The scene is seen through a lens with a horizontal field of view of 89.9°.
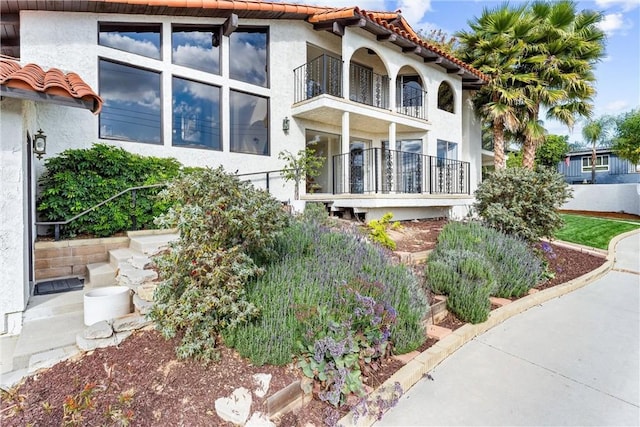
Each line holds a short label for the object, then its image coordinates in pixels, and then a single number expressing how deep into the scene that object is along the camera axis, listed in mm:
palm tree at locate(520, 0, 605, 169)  12734
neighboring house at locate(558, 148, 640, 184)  28547
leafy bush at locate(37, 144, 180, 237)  5711
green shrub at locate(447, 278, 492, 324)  4391
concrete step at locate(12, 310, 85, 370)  3227
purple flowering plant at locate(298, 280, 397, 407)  2801
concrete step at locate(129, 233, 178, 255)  5150
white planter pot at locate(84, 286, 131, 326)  3609
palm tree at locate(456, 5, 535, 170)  13008
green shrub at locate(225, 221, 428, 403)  2895
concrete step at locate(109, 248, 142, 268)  5086
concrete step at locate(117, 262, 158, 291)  4295
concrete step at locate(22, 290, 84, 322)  3938
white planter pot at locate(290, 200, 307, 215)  9112
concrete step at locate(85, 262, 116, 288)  4832
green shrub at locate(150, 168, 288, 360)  3006
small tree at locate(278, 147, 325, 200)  9133
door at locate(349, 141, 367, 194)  11508
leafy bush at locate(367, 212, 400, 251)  6553
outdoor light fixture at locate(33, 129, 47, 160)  5545
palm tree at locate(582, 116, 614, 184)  31375
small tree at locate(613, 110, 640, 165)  21969
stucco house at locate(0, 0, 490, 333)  4227
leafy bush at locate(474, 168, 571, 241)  7188
